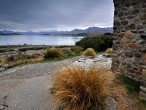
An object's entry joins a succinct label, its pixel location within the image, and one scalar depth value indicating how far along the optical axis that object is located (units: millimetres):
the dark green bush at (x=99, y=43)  8626
